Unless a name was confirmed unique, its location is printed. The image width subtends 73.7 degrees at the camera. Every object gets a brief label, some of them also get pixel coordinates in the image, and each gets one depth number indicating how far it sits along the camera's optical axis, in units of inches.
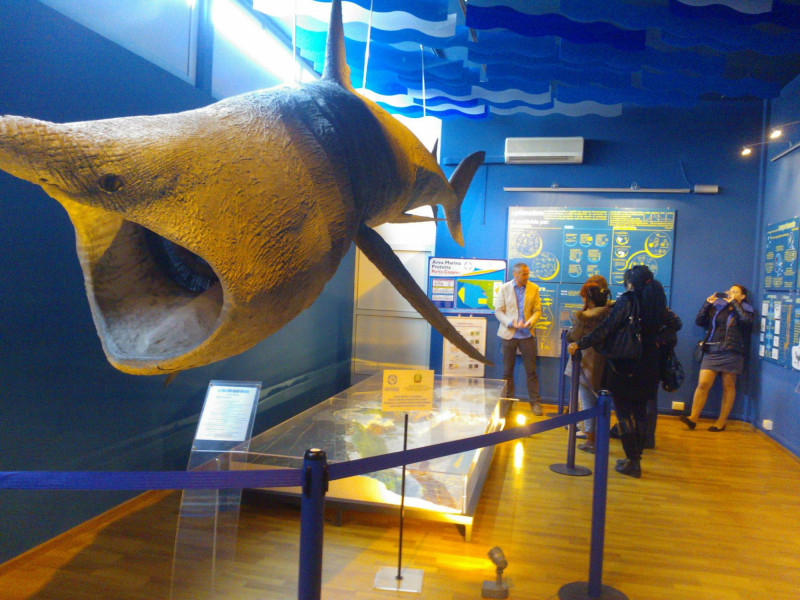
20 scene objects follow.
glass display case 133.8
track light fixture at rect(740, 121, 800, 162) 220.7
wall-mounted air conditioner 271.9
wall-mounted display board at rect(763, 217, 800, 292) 211.6
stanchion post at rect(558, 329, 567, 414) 213.5
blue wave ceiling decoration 159.6
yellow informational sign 106.0
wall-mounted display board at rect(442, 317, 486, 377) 256.8
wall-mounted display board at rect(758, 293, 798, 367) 211.5
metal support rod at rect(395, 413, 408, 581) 110.0
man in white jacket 253.8
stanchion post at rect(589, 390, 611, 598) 103.1
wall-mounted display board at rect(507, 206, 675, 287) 270.8
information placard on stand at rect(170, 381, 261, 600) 101.4
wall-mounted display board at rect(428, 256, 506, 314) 263.9
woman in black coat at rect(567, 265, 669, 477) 169.3
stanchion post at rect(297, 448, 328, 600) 50.9
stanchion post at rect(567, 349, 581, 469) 177.2
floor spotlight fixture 108.6
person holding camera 236.1
